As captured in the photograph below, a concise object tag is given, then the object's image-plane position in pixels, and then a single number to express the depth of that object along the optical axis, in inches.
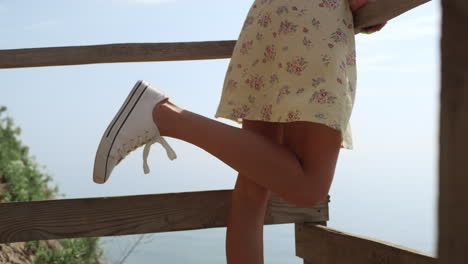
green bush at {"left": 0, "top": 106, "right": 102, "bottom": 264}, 130.6
